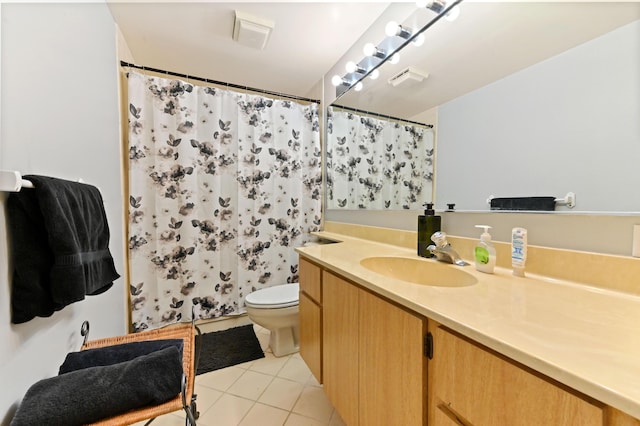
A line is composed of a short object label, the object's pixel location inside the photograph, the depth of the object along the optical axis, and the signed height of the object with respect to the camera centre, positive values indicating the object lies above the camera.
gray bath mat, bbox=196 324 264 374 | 1.61 -1.01
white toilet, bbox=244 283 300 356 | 1.54 -0.68
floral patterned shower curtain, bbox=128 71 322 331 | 1.74 +0.08
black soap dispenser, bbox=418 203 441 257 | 1.14 -0.11
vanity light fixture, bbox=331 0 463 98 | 1.15 +0.92
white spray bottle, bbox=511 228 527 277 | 0.83 -0.15
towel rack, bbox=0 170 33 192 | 0.58 +0.06
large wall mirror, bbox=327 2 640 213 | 0.69 +0.36
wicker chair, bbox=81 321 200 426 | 0.69 -0.58
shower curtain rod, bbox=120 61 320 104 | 1.69 +0.95
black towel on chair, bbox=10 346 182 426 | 0.62 -0.51
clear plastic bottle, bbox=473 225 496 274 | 0.88 -0.18
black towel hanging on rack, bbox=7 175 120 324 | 0.69 -0.14
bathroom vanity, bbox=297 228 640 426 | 0.38 -0.28
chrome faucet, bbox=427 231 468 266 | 1.00 -0.19
